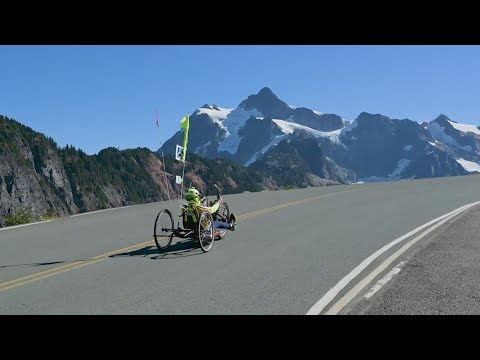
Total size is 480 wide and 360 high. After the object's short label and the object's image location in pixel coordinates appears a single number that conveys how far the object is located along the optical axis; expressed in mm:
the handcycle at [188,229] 10914
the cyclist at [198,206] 11227
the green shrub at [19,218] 16812
